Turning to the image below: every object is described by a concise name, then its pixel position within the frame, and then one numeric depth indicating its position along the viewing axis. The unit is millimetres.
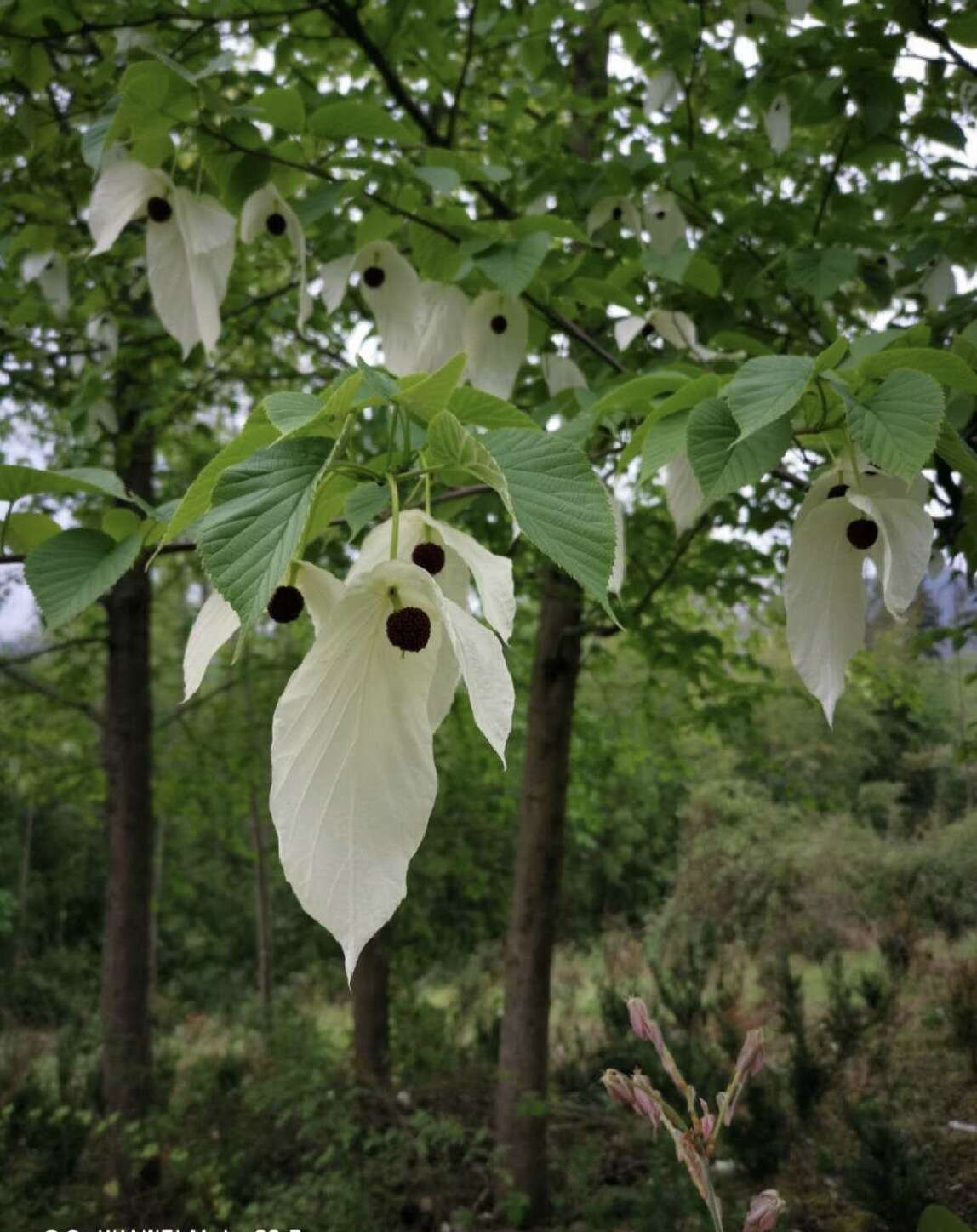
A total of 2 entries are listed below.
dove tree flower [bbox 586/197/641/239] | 2213
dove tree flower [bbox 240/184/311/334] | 1493
